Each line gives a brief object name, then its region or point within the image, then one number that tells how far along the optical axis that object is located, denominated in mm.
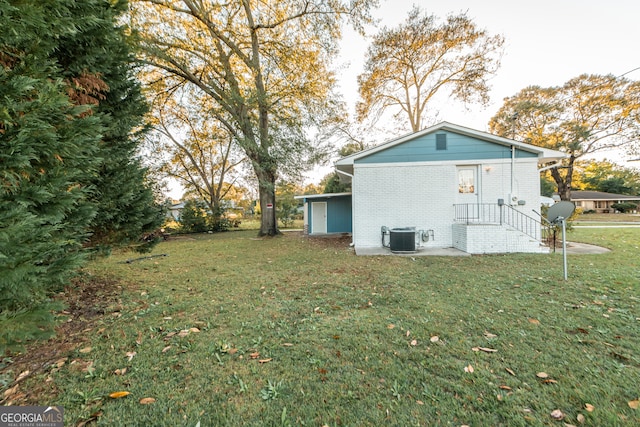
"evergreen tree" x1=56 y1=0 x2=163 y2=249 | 3268
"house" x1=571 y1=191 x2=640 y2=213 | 37344
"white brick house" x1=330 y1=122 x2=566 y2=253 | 9000
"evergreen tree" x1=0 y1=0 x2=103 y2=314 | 1835
